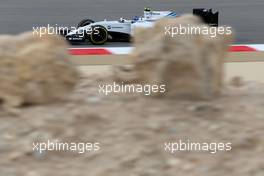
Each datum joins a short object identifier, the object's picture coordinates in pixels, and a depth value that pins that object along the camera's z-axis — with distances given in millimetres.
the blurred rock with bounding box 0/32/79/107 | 7055
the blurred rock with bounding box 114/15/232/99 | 7082
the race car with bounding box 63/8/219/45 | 21797
